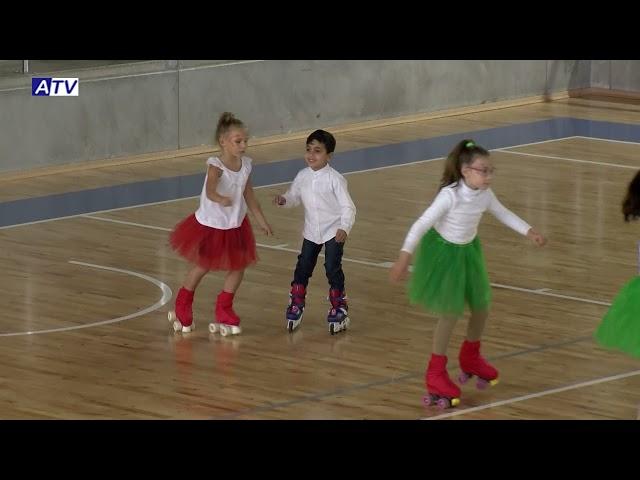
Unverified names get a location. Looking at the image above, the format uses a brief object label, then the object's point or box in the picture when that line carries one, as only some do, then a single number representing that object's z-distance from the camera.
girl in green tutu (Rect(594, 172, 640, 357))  14.66
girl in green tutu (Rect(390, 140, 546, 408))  15.41
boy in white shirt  18.28
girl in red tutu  18.30
